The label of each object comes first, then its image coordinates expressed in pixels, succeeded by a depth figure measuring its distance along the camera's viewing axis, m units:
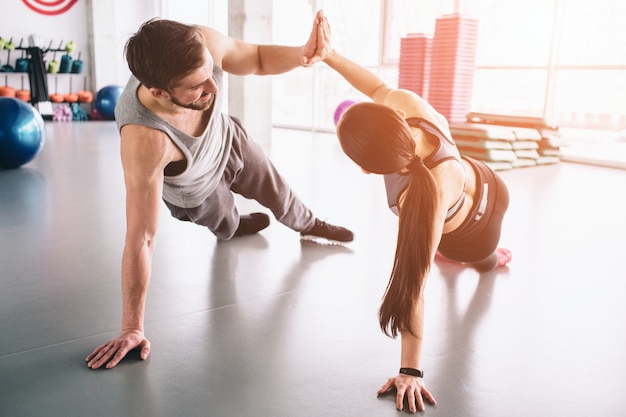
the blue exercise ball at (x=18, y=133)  4.20
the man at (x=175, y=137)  1.42
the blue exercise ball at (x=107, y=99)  9.72
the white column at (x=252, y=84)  5.41
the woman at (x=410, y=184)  1.28
